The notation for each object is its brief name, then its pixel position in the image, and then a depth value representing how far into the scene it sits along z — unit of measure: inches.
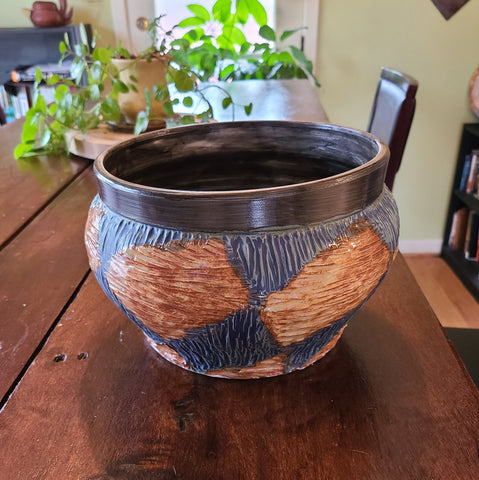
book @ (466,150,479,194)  89.2
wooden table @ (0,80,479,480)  12.4
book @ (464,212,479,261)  89.6
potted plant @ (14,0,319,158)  32.4
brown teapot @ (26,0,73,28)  83.2
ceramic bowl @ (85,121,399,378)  11.6
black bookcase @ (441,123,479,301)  85.2
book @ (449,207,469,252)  95.4
